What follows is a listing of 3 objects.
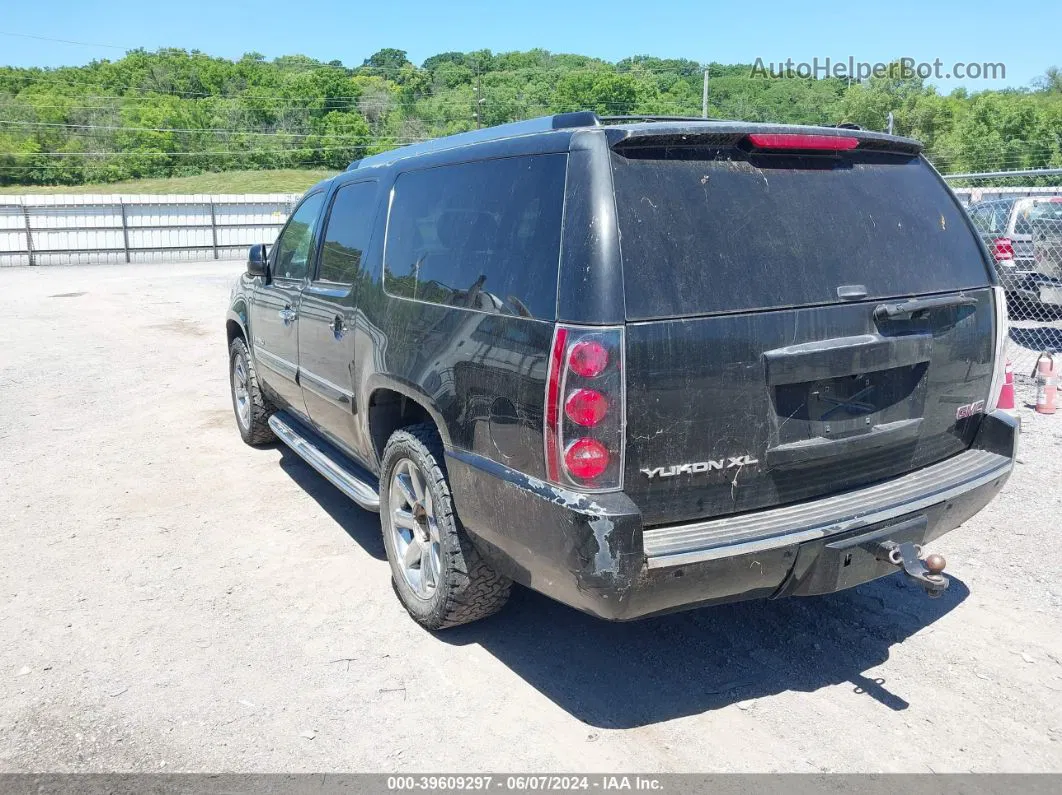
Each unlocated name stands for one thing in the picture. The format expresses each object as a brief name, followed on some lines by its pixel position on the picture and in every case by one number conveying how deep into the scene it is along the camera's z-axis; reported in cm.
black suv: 288
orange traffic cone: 707
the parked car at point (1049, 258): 1057
